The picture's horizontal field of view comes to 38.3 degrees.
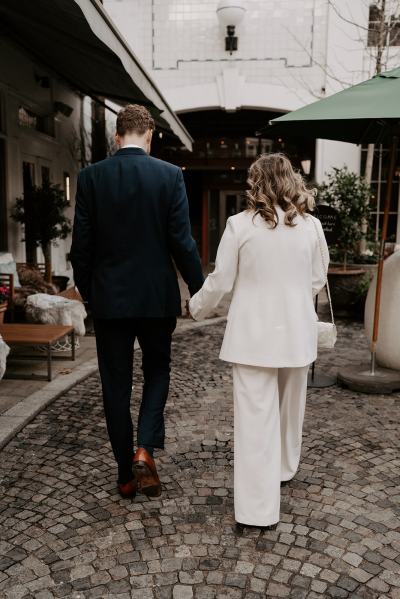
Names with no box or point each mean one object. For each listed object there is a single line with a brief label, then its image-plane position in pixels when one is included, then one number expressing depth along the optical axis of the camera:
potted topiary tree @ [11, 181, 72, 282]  8.83
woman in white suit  2.69
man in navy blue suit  2.87
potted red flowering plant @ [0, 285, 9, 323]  5.81
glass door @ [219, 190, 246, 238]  15.75
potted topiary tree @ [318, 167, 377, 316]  8.83
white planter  5.21
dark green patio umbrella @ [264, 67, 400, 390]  4.17
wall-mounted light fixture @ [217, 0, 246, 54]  11.73
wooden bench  5.18
